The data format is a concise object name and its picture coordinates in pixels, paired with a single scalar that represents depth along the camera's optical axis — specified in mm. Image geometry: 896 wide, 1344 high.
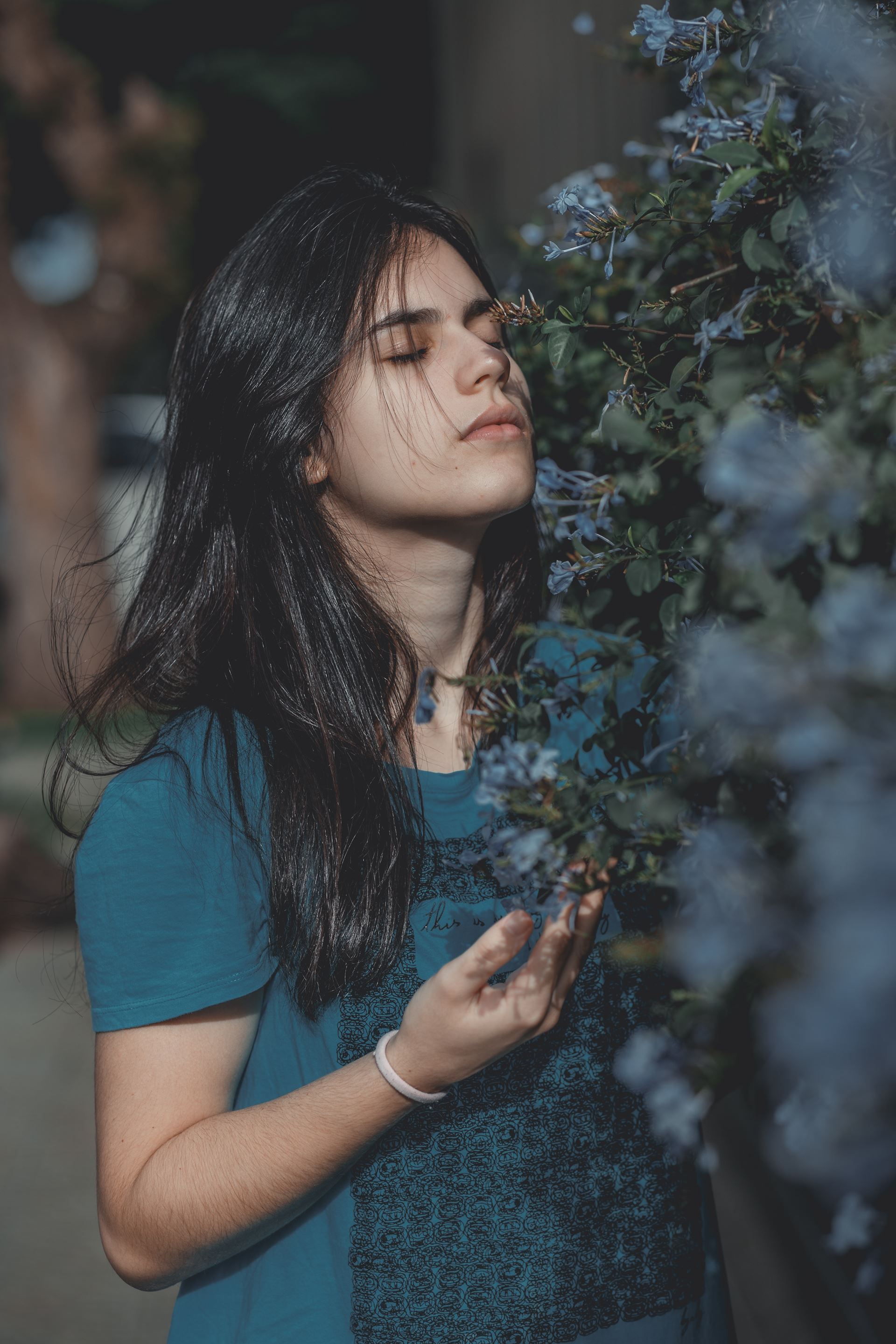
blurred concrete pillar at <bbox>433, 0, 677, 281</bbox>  3977
